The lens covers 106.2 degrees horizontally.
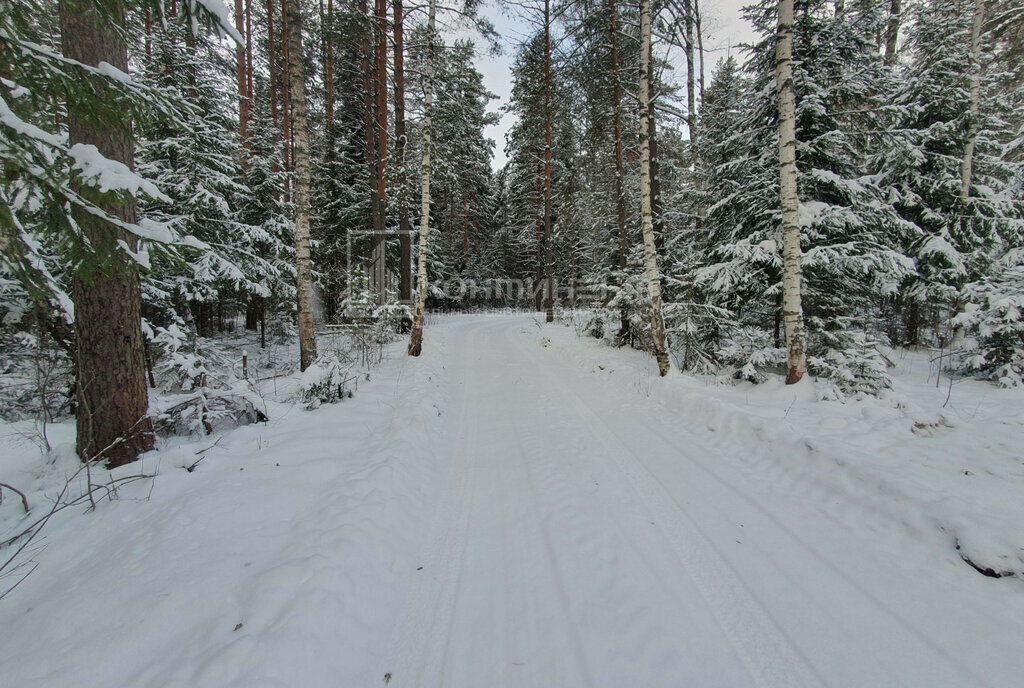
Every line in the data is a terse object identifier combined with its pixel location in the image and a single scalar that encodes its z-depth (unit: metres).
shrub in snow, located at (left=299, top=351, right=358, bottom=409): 6.18
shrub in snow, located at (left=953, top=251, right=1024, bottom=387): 6.46
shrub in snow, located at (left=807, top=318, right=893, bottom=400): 5.79
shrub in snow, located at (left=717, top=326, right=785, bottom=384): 6.82
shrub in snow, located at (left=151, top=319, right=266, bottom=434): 4.72
